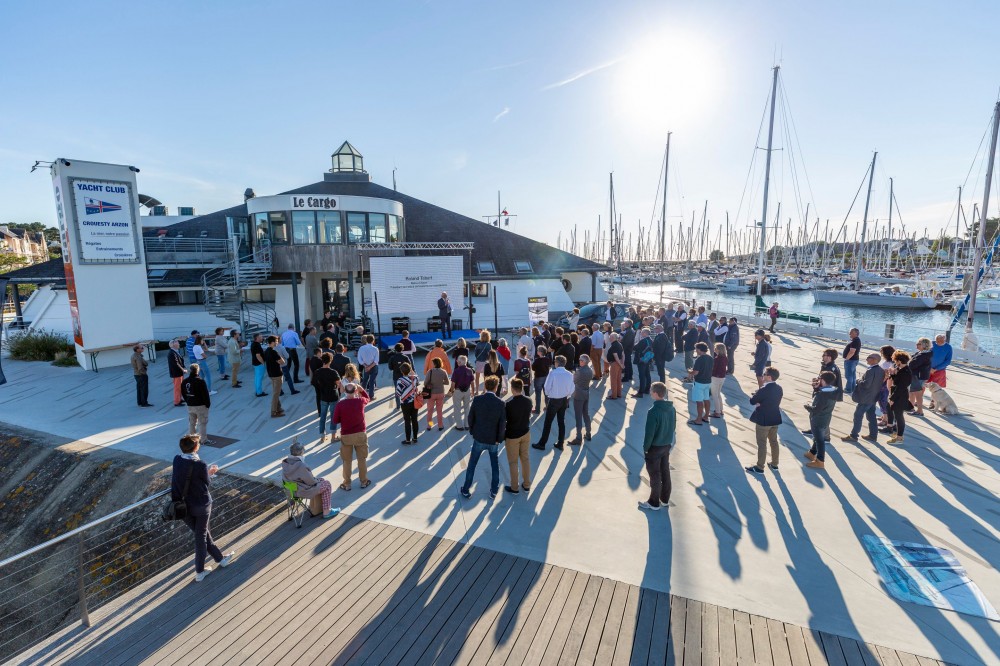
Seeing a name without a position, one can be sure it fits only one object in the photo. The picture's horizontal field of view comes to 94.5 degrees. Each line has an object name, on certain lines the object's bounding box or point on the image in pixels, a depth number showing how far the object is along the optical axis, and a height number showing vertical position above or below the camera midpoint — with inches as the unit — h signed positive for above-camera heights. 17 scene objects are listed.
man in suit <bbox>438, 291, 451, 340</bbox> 790.5 -58.8
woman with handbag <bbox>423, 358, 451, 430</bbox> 371.2 -85.8
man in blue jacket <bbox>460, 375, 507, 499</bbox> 259.4 -81.8
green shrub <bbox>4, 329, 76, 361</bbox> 686.5 -89.2
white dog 407.8 -118.4
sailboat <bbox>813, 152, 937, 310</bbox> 1830.2 -119.3
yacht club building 793.6 +15.2
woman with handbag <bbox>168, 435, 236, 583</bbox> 201.0 -92.7
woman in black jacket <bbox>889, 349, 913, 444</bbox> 334.3 -89.2
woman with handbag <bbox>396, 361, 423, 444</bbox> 340.2 -89.0
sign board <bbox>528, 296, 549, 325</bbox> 849.5 -64.6
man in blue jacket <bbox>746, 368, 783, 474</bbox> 290.4 -88.3
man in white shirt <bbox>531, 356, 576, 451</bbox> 320.5 -80.4
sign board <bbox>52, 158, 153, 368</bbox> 599.8 +38.0
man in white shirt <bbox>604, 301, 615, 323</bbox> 768.8 -62.4
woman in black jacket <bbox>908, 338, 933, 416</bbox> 384.5 -83.7
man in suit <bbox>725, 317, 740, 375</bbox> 535.2 -77.5
